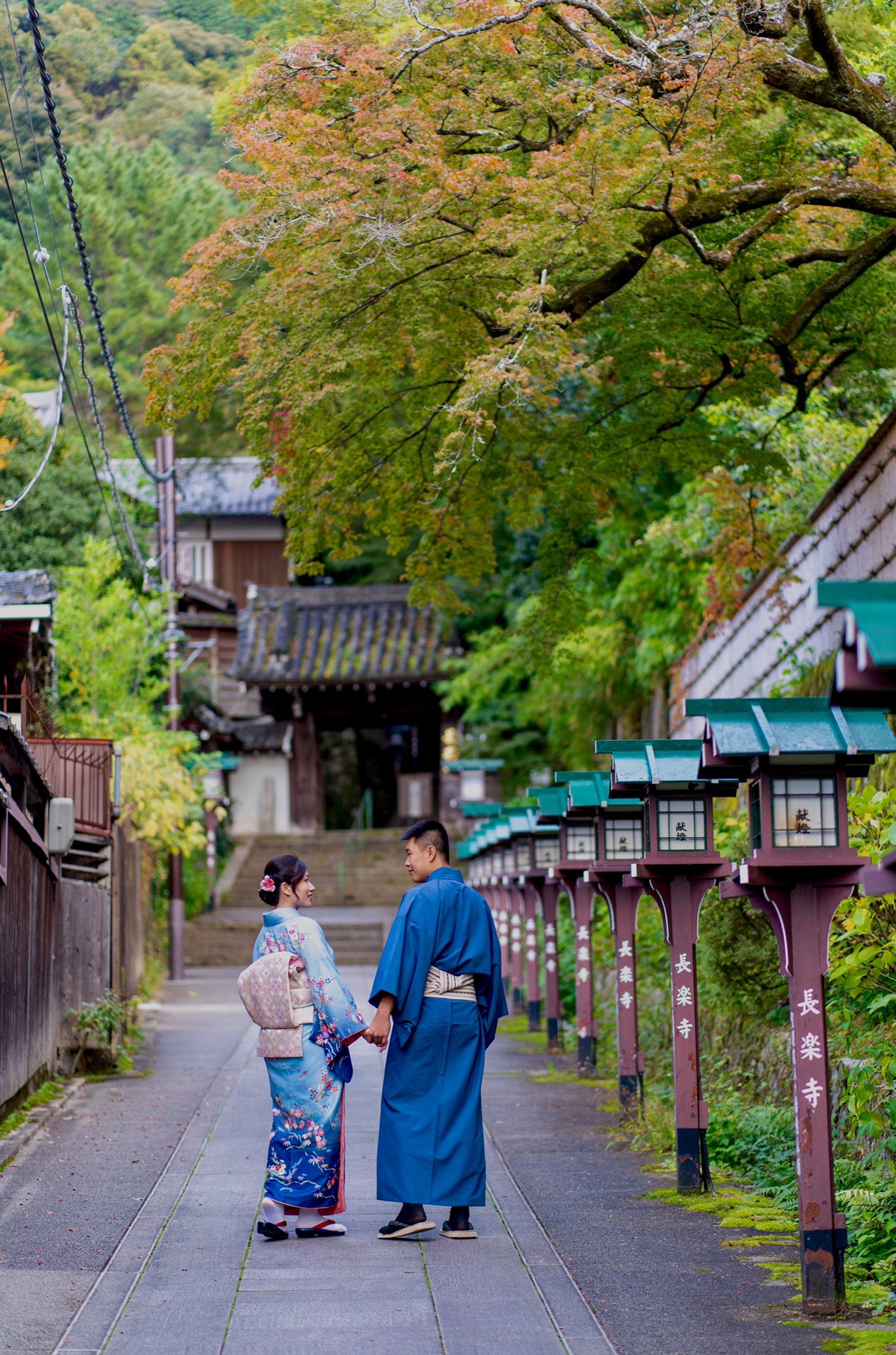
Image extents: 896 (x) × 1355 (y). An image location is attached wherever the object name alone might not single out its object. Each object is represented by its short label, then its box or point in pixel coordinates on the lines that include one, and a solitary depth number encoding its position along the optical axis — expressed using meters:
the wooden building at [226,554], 41.06
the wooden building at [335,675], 37.22
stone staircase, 28.23
